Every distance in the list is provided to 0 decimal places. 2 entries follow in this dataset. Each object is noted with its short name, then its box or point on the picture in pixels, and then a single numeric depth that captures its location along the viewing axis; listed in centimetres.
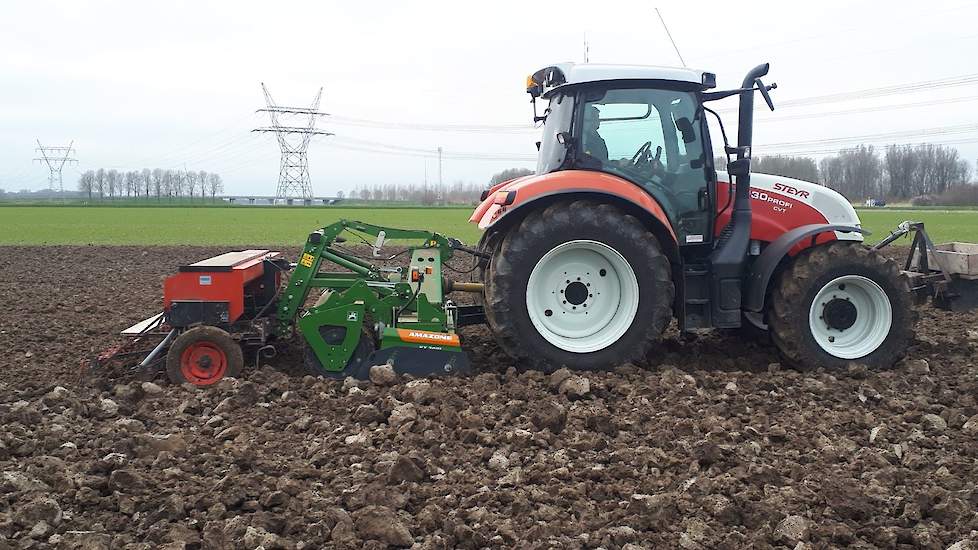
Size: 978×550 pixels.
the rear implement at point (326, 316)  622
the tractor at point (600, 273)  622
